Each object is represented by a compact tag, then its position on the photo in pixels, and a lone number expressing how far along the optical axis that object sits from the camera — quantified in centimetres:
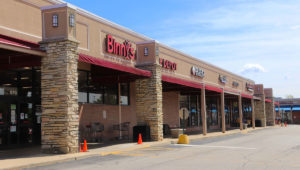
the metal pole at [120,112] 2183
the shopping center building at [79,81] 1347
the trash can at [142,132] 1981
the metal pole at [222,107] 3019
